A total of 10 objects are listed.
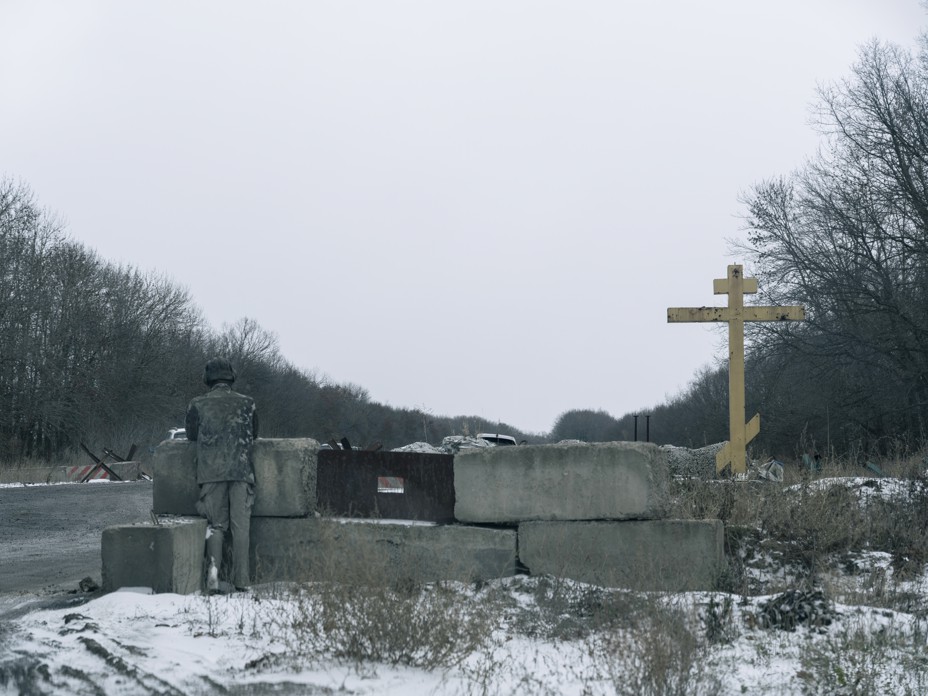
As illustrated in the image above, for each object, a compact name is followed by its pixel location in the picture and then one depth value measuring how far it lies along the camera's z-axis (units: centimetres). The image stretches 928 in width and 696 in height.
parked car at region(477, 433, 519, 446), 1672
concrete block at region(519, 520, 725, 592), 730
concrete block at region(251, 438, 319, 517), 821
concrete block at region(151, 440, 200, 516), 838
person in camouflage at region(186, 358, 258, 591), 800
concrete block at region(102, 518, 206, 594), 709
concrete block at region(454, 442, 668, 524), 745
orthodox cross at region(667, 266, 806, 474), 1089
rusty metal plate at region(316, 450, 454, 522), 809
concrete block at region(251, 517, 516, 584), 771
